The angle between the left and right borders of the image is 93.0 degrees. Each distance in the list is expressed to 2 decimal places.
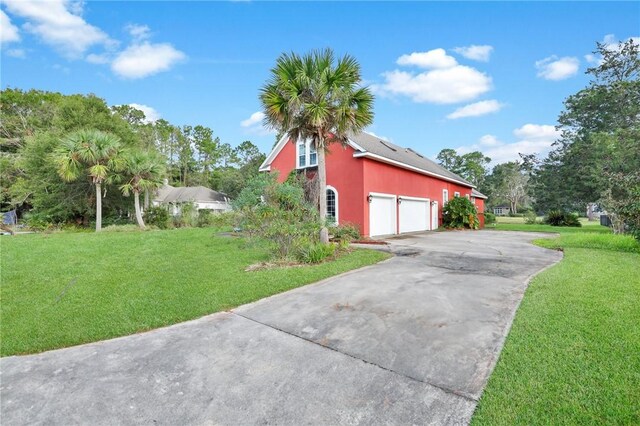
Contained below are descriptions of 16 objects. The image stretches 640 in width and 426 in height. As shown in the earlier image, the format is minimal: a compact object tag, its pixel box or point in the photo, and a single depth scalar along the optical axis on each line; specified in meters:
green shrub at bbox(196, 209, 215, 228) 20.72
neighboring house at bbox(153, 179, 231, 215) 32.53
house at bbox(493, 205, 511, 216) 66.79
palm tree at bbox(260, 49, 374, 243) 9.88
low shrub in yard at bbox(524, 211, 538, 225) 30.59
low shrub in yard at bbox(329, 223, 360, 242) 12.12
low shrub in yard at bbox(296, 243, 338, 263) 8.08
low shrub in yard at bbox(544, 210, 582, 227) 26.53
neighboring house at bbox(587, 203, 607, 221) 42.72
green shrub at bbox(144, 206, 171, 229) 21.33
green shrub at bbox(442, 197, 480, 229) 20.28
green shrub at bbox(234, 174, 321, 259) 8.06
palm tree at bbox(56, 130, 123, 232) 17.47
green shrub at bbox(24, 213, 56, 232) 19.33
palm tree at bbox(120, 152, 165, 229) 19.38
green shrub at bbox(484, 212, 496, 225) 30.27
